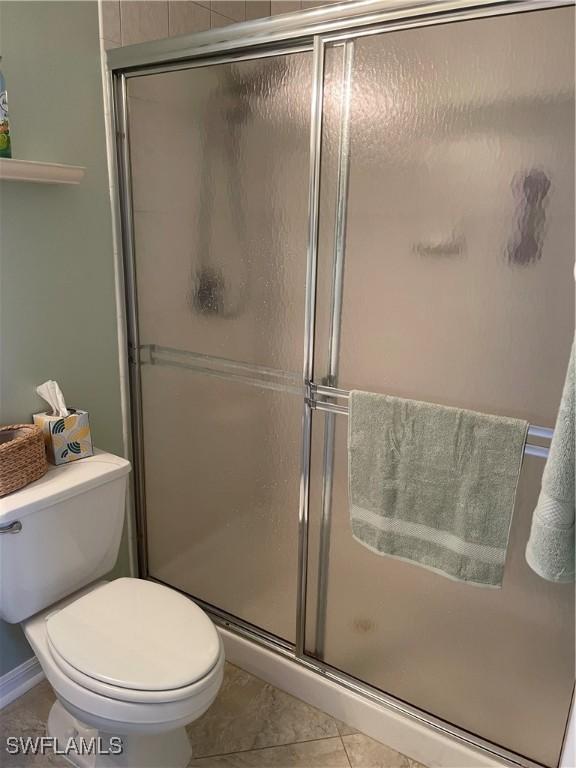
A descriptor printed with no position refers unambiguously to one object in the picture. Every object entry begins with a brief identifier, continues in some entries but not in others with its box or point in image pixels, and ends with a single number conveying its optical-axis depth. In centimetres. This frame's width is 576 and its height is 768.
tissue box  165
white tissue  170
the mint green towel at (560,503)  89
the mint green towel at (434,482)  129
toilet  130
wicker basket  145
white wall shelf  143
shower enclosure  120
